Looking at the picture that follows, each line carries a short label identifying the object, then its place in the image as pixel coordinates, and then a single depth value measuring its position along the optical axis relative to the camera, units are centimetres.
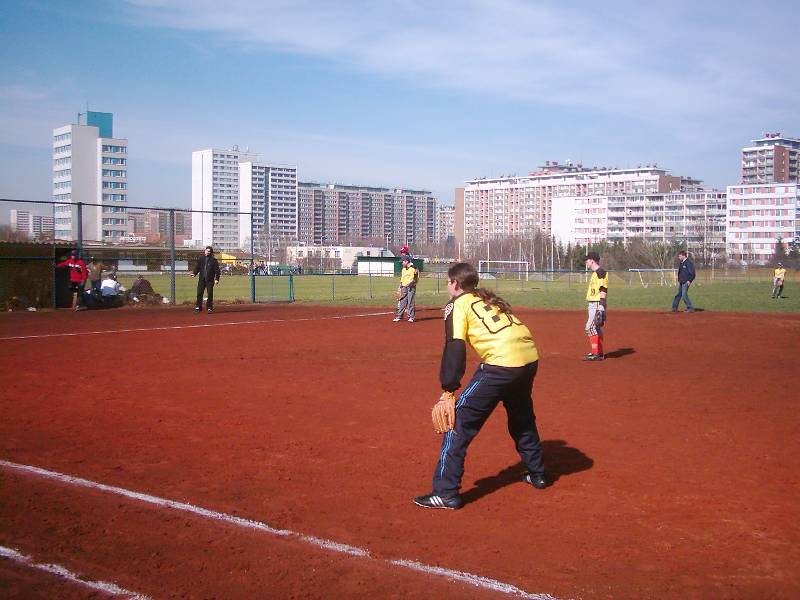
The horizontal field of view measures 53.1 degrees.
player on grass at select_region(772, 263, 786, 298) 3592
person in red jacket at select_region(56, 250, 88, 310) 2462
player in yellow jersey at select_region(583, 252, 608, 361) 1429
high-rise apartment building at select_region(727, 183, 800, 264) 11094
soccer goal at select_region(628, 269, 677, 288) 6094
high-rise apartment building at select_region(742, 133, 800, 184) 16888
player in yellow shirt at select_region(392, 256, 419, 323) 2181
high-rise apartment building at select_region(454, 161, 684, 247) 14450
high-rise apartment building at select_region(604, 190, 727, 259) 11656
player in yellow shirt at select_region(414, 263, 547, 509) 611
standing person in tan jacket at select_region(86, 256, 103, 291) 2655
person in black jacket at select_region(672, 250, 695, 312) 2612
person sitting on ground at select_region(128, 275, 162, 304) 2828
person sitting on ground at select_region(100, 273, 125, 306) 2700
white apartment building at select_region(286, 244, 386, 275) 8622
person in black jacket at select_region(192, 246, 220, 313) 2456
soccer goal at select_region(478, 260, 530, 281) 8409
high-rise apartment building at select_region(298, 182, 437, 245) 19226
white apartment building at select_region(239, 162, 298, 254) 14938
